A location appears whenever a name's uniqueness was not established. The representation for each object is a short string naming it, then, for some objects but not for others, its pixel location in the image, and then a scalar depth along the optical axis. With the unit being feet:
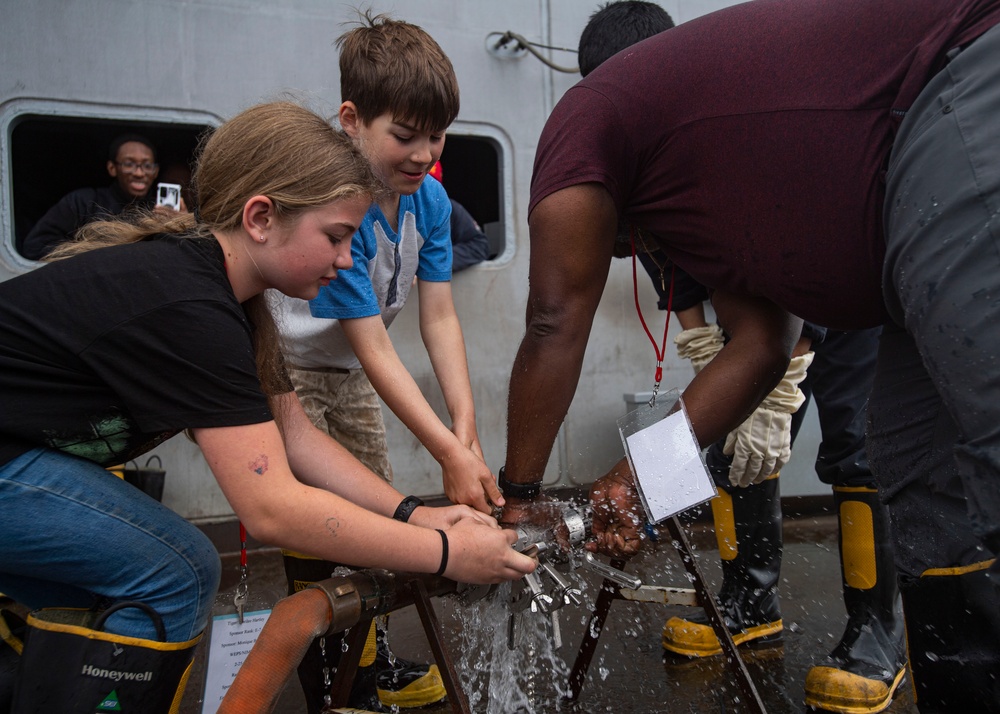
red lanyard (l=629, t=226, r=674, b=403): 6.08
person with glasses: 11.51
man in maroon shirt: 3.80
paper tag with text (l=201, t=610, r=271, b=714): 6.14
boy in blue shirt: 6.59
